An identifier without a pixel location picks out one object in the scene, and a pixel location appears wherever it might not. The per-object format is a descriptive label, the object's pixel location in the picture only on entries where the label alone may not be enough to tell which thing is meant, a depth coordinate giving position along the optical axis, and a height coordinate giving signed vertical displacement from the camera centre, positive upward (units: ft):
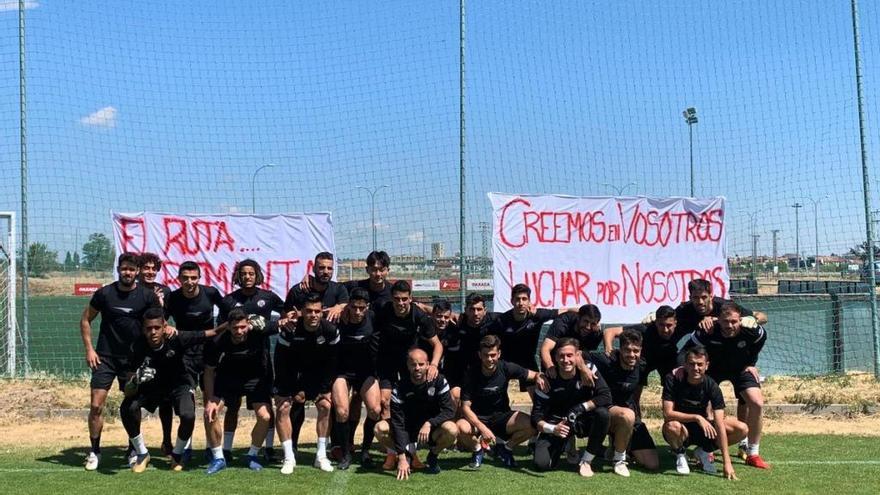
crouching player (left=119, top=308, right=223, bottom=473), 19.94 -3.50
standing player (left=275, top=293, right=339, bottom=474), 19.94 -3.17
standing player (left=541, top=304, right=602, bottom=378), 21.16 -2.34
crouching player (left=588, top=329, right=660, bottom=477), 19.89 -4.38
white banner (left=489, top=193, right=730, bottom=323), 27.99 +0.21
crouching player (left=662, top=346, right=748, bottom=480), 19.71 -4.64
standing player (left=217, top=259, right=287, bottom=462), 21.08 -1.22
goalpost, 30.86 -1.71
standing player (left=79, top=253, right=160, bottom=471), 20.38 -1.78
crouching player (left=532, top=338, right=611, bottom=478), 19.60 -4.46
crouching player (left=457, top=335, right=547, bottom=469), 20.15 -4.47
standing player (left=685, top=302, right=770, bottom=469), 20.48 -3.22
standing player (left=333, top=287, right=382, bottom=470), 20.39 -3.31
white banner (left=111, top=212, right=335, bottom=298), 27.81 +0.87
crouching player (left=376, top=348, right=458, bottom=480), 19.56 -4.55
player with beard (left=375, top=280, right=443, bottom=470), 20.85 -2.35
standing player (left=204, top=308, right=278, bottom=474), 19.99 -3.34
